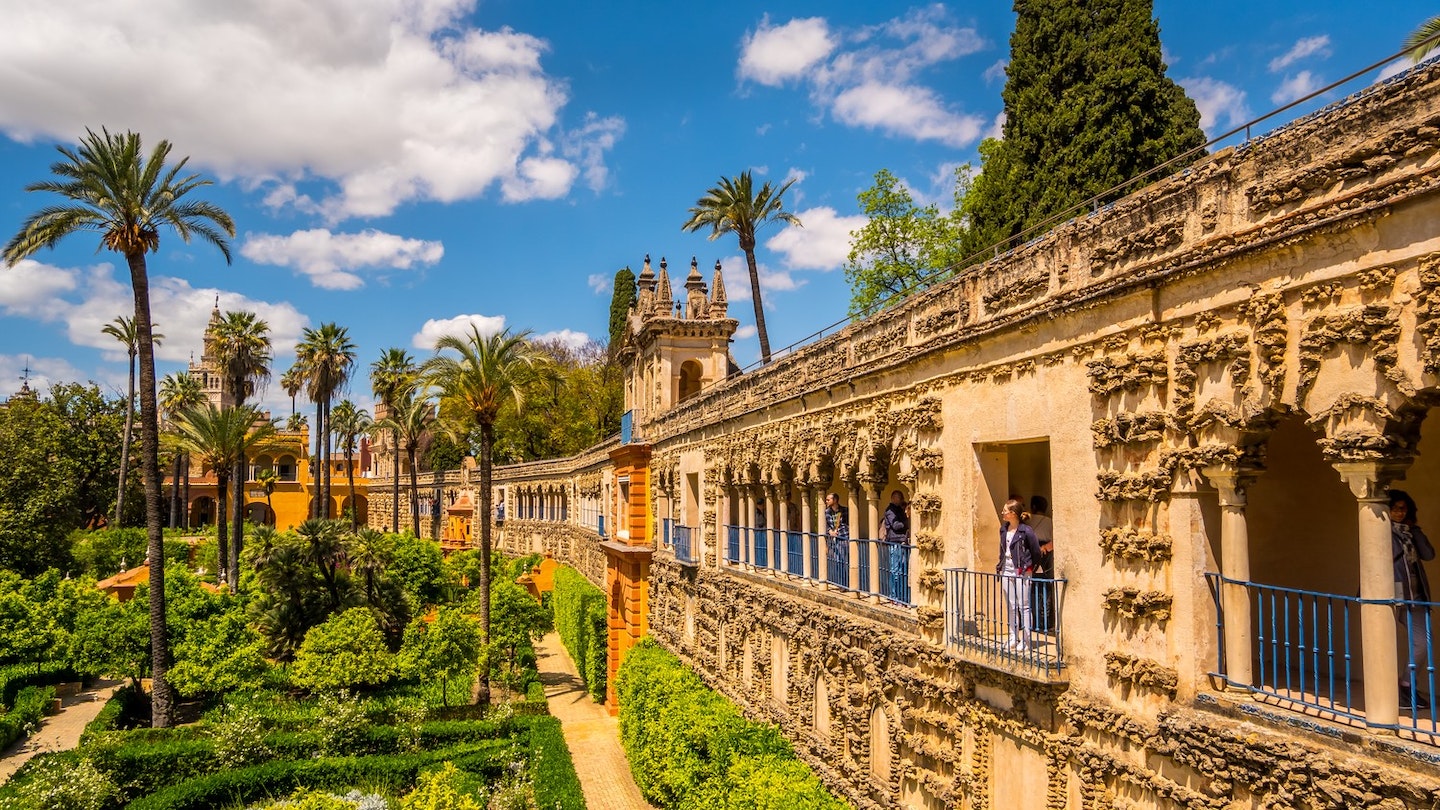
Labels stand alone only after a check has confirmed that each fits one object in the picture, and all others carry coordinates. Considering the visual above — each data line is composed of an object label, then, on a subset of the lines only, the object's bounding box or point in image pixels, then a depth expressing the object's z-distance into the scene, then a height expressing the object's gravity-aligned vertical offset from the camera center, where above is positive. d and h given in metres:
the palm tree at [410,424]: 58.20 +2.10
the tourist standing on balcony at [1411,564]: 6.43 -0.90
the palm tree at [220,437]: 41.59 +0.95
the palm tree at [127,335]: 61.59 +8.50
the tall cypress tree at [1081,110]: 24.59 +9.42
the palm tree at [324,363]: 53.06 +5.52
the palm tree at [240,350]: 55.91 +6.72
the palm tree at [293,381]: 58.19 +5.09
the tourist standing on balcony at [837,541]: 14.62 -1.54
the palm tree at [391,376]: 62.72 +5.53
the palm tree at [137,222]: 23.05 +6.25
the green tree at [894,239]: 34.22 +8.10
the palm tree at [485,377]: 29.58 +2.53
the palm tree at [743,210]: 38.19 +10.28
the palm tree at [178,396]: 66.25 +4.67
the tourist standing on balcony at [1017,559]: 9.52 -1.23
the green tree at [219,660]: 25.20 -5.88
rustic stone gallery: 5.87 -0.43
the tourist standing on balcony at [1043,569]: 9.73 -1.41
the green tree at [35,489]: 40.84 -1.51
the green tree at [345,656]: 25.61 -5.90
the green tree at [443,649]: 26.17 -5.84
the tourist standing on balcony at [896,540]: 12.80 -1.34
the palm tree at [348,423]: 71.69 +2.58
